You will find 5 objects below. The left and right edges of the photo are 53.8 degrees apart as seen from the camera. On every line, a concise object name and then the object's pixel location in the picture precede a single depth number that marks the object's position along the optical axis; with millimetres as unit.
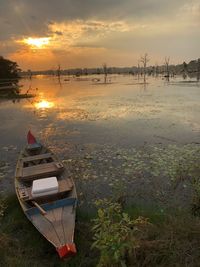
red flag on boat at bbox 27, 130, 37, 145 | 8711
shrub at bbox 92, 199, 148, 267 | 2978
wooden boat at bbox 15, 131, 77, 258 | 3946
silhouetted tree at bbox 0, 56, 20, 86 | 56018
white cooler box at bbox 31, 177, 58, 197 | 4953
